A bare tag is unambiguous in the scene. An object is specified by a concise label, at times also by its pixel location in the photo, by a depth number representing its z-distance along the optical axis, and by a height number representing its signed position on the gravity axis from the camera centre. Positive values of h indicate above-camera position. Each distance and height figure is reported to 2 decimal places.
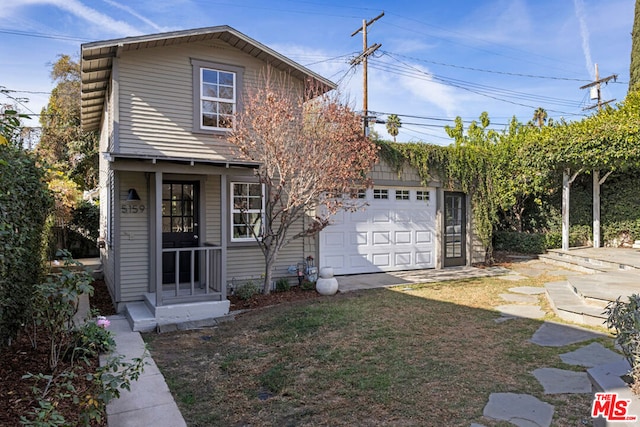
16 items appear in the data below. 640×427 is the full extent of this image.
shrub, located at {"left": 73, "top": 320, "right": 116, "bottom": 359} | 3.98 -1.33
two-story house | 6.60 +0.70
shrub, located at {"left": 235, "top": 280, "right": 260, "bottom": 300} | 7.53 -1.53
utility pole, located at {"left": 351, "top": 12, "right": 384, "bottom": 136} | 15.02 +5.98
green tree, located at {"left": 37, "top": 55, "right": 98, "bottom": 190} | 19.72 +3.78
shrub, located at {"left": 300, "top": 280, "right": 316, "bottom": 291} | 8.27 -1.57
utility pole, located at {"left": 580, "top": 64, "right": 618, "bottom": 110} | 20.91 +6.83
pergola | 10.42 +1.67
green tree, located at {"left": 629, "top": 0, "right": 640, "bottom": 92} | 17.12 +6.86
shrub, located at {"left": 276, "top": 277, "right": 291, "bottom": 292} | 8.16 -1.54
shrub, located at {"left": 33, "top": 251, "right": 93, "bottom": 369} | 3.55 -0.87
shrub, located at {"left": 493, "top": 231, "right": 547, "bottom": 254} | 12.21 -0.98
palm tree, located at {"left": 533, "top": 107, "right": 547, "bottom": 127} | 30.66 +7.44
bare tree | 7.16 +1.12
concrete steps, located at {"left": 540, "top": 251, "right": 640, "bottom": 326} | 5.66 -1.32
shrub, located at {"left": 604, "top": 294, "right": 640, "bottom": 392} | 2.55 -0.79
